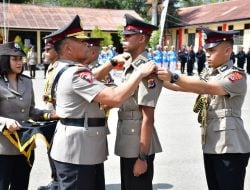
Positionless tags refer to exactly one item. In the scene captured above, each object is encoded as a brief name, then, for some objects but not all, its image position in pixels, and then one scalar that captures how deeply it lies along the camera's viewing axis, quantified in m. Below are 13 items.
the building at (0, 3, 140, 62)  27.41
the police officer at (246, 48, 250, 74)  22.45
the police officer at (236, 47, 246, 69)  23.00
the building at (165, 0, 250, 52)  29.22
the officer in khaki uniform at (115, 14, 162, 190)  2.76
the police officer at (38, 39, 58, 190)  4.09
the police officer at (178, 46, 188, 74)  22.62
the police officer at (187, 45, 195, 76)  22.02
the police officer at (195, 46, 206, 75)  21.73
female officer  3.37
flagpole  21.43
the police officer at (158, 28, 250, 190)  3.04
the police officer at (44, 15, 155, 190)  2.58
